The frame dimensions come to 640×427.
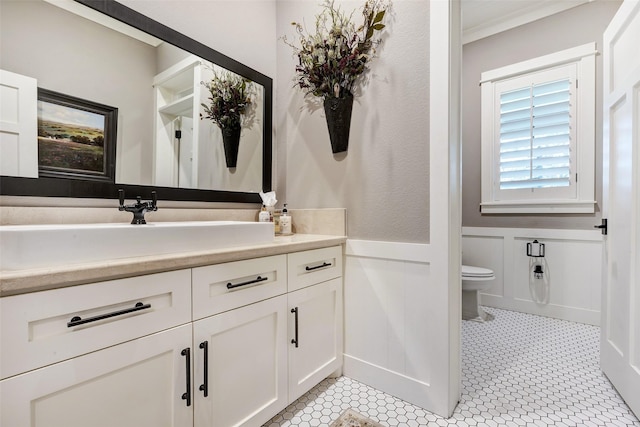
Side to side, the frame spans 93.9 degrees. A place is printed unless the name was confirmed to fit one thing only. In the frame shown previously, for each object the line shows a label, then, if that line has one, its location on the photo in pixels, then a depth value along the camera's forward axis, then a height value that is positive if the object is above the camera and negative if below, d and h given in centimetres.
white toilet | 247 -66
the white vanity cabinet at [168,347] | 70 -41
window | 248 +70
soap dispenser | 182 -7
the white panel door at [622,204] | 137 +5
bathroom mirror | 111 +55
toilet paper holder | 266 -32
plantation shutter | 256 +69
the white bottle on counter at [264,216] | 179 -2
